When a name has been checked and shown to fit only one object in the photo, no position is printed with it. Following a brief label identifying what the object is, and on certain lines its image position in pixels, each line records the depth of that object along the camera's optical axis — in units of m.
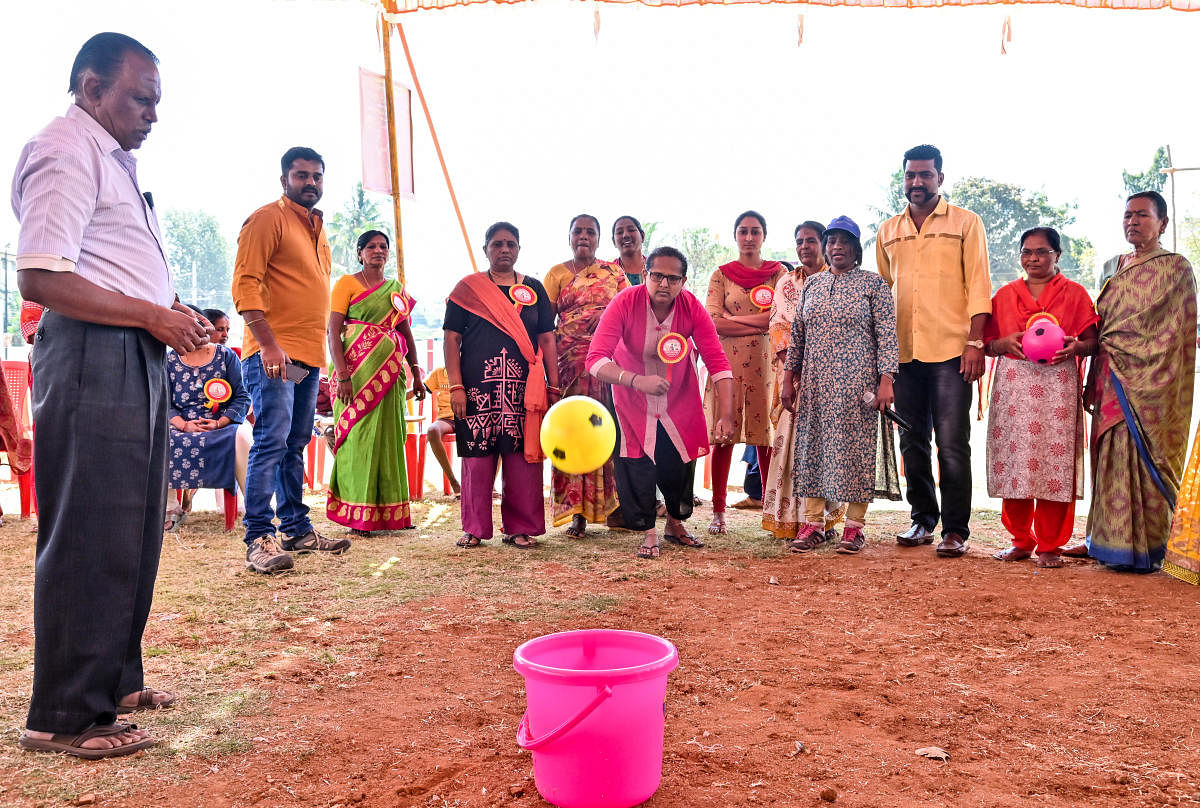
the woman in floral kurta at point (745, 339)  5.53
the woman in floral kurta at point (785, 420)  5.15
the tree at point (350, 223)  44.12
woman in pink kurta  4.59
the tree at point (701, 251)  43.16
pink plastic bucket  1.79
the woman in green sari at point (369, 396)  5.23
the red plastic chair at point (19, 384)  7.64
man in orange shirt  4.15
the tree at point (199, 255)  51.47
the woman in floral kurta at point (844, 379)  4.75
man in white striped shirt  2.06
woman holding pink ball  4.50
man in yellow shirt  4.75
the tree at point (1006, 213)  42.66
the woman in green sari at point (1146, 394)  4.25
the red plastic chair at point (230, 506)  5.64
